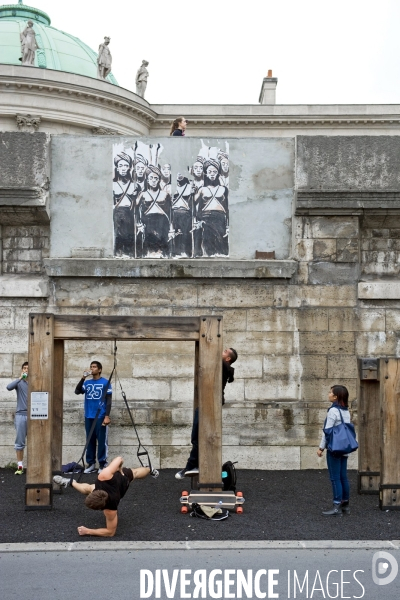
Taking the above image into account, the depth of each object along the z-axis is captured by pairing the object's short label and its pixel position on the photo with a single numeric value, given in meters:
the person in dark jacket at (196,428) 9.38
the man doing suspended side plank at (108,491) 7.35
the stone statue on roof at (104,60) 42.69
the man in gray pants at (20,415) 10.66
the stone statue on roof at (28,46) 41.44
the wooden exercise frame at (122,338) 8.56
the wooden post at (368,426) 9.77
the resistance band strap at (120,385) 11.08
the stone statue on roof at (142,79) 46.81
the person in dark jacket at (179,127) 12.20
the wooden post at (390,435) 8.66
